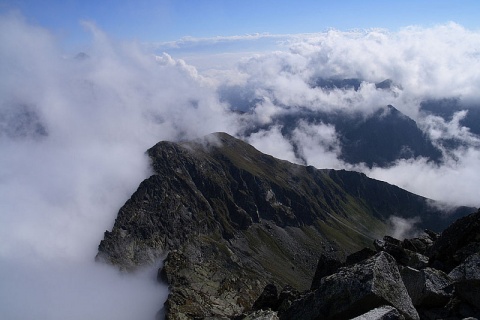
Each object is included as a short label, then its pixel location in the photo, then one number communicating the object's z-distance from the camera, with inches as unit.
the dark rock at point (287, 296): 1234.6
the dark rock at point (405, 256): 1120.8
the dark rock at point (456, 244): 1012.5
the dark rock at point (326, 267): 1526.8
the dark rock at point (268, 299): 1475.9
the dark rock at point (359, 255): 1490.3
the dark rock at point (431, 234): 1663.6
